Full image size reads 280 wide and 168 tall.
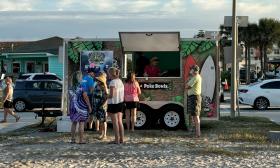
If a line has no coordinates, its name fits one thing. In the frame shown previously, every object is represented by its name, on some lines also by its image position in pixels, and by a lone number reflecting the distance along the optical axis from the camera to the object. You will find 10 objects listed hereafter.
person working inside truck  16.36
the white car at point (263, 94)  26.48
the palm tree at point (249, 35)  70.12
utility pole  20.06
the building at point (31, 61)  56.50
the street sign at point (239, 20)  20.78
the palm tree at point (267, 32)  69.81
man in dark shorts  14.37
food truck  15.88
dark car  26.19
